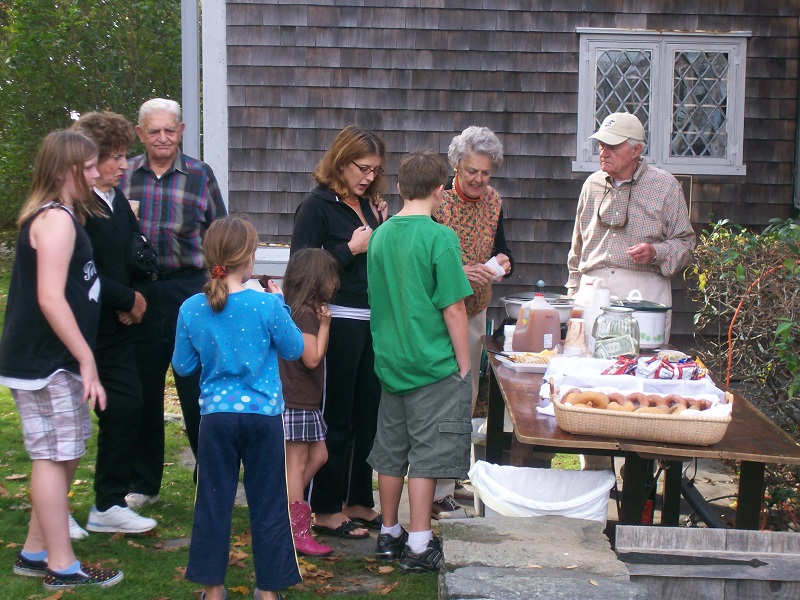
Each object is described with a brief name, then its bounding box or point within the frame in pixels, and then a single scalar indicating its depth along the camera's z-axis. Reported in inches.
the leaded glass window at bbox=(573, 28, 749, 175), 282.5
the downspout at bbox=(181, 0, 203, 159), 262.2
